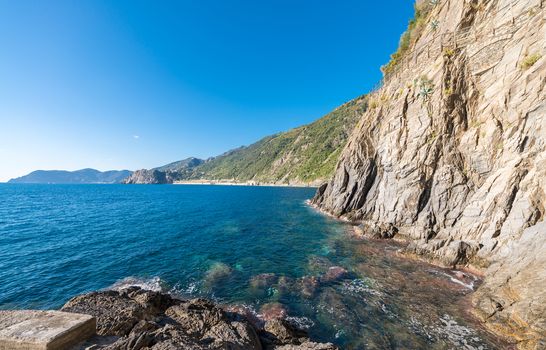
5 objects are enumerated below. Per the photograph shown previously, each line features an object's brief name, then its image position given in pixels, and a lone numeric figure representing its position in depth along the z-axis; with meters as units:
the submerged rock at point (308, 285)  18.17
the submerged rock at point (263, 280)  19.55
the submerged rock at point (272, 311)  15.23
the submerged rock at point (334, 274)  20.50
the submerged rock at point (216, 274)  20.45
